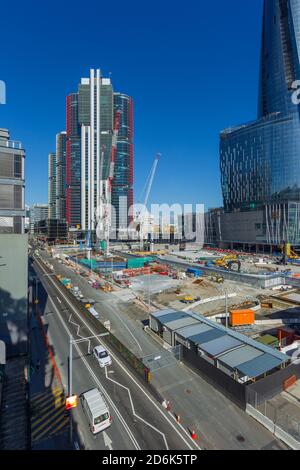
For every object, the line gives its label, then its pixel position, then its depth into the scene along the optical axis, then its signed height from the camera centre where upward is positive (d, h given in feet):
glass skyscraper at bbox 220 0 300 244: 401.90 +163.08
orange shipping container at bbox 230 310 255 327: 114.62 -40.02
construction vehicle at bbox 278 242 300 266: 306.64 -31.45
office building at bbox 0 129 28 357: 84.94 -6.42
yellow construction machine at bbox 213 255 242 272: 239.46 -33.66
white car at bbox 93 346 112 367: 79.67 -41.00
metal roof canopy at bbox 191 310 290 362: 69.72 -34.93
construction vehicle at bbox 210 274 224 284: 206.87 -39.99
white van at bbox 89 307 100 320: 128.78 -42.00
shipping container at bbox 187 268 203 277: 233.21 -37.83
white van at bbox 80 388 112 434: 53.88 -40.25
